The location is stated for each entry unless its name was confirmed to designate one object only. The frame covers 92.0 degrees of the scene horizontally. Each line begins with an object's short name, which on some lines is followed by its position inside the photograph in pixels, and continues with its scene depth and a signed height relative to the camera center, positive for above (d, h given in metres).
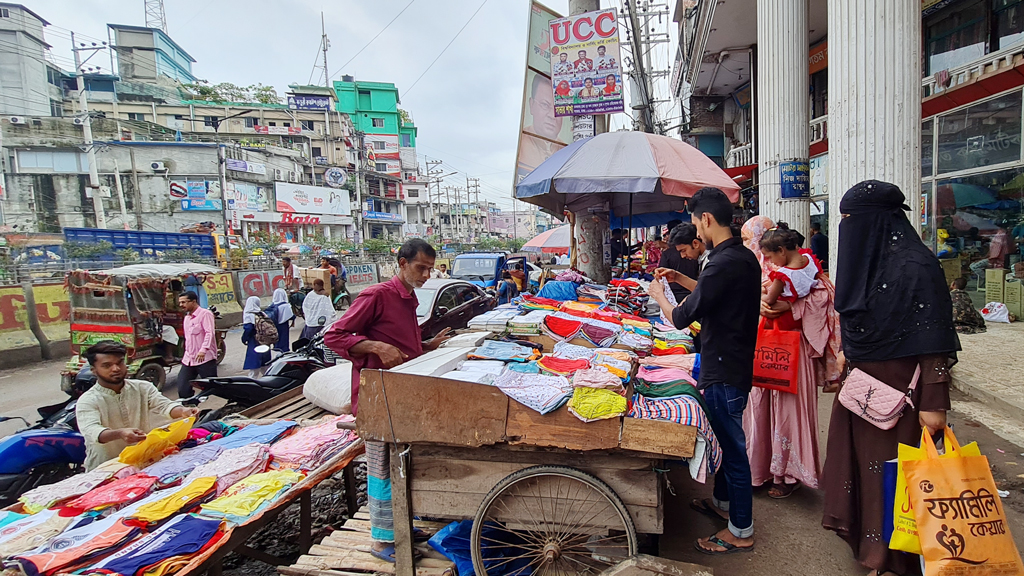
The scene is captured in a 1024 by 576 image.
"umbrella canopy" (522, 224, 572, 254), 17.41 +0.34
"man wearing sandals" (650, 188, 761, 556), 2.64 -0.53
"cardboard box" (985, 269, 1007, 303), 8.44 -1.01
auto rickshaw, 7.11 -0.69
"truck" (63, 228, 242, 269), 18.38 +1.24
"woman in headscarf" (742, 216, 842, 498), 3.34 -1.18
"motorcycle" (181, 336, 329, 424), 5.30 -1.32
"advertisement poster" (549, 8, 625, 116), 7.44 +2.81
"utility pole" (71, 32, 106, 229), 22.50 +6.61
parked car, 7.73 -0.84
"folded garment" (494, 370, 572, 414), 2.30 -0.68
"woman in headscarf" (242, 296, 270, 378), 7.86 -1.15
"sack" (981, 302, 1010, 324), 8.24 -1.45
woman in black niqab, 2.22 -0.50
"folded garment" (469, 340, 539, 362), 3.17 -0.65
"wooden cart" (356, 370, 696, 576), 2.30 -1.06
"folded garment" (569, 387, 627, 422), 2.25 -0.72
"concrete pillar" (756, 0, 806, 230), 6.37 +1.84
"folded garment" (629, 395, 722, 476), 2.38 -0.84
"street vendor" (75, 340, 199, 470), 3.40 -0.98
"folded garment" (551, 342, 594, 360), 3.34 -0.72
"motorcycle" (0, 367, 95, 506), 3.56 -1.35
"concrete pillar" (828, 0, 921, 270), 3.95 +1.13
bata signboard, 43.59 +5.92
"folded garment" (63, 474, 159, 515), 2.95 -1.36
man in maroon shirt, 3.16 -0.42
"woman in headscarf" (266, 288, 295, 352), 9.00 -0.90
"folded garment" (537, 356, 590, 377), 2.88 -0.70
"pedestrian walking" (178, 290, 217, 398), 6.23 -0.98
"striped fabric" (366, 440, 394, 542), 2.56 -1.21
